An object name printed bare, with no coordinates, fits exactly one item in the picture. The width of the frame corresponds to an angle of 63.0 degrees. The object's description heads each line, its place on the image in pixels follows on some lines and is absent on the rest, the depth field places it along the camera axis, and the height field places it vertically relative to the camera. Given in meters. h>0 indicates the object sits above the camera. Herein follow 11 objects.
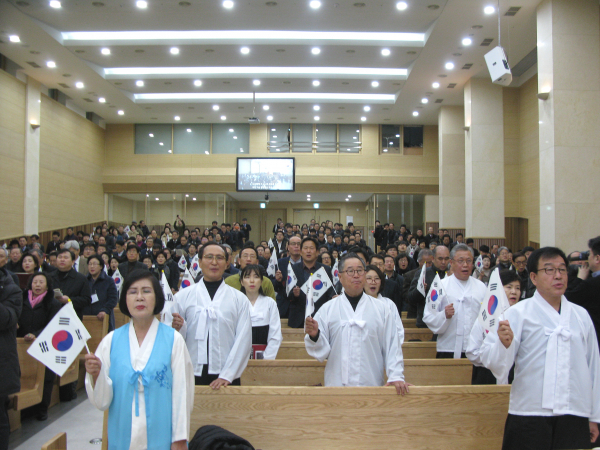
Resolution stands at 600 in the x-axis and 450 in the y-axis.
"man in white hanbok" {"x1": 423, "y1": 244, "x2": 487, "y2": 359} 4.21 -0.52
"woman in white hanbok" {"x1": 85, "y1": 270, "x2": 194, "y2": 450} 2.45 -0.71
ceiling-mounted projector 9.21 +3.41
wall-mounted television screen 20.75 +2.99
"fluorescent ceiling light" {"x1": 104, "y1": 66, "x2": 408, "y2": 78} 15.59 +5.55
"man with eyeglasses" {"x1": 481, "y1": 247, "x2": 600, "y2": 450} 2.56 -0.63
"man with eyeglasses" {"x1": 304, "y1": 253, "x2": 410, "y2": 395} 3.18 -0.61
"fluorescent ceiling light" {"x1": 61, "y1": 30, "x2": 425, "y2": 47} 13.11 +5.60
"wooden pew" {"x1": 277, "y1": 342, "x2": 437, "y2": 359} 5.02 -1.08
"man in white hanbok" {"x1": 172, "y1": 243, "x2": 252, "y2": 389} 3.34 -0.51
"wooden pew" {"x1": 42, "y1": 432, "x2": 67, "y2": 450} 2.45 -1.03
